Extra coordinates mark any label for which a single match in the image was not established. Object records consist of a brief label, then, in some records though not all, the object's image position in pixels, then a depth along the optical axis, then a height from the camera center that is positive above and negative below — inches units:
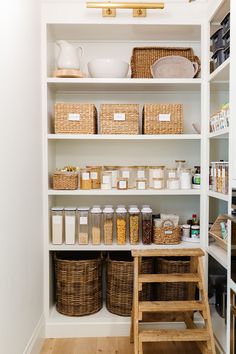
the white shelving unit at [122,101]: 89.7 +19.7
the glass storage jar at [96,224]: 92.0 -14.8
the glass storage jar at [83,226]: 91.7 -15.2
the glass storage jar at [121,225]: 91.9 -14.9
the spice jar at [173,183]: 93.3 -3.8
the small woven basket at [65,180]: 91.4 -2.8
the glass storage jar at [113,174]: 95.0 -1.3
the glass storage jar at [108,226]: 91.6 -15.1
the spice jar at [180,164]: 95.8 +1.3
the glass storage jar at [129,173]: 94.6 -1.2
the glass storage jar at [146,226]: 92.2 -15.2
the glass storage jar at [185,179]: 93.4 -2.7
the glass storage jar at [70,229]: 91.7 -15.8
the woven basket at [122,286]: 92.3 -31.6
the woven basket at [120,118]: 91.0 +13.6
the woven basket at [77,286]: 91.7 -31.3
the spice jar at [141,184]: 92.4 -4.0
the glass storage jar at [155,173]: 93.6 -1.0
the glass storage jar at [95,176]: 93.3 -1.8
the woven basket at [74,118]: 91.0 +13.6
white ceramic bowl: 89.7 +26.7
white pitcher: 91.1 +29.8
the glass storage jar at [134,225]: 91.8 -14.9
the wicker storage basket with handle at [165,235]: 92.6 -17.7
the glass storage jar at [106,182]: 92.6 -3.4
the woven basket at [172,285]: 92.5 -31.7
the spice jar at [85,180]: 92.6 -2.8
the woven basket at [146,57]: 94.0 +30.6
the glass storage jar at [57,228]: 92.0 -15.6
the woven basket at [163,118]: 91.4 +13.5
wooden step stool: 73.7 -30.1
